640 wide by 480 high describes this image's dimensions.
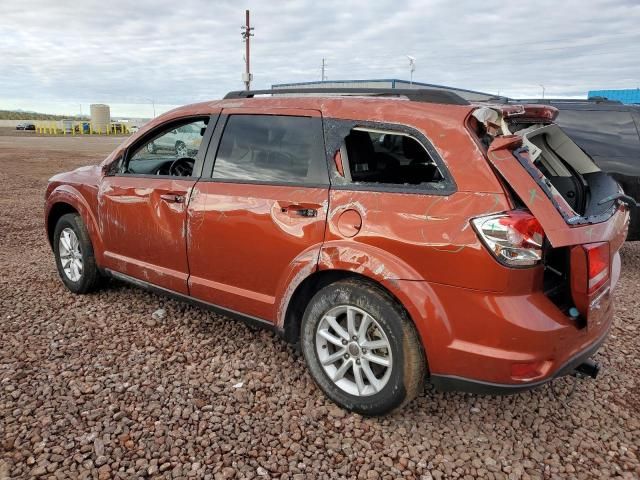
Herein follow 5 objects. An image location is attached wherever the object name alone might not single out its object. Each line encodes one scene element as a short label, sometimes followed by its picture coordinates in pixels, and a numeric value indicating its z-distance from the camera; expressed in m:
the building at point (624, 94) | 33.59
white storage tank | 59.19
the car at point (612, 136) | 5.54
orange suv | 2.35
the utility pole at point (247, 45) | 32.36
